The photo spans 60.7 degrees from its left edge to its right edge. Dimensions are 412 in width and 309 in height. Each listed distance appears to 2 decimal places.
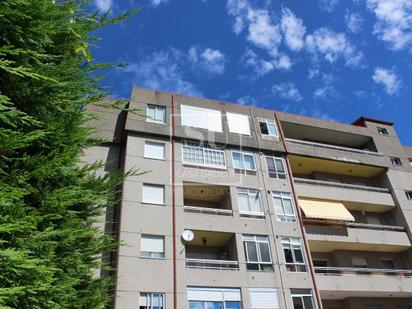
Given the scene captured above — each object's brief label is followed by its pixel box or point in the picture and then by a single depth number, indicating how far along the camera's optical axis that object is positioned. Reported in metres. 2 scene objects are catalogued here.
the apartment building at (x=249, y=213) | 17.50
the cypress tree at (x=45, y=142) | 5.06
